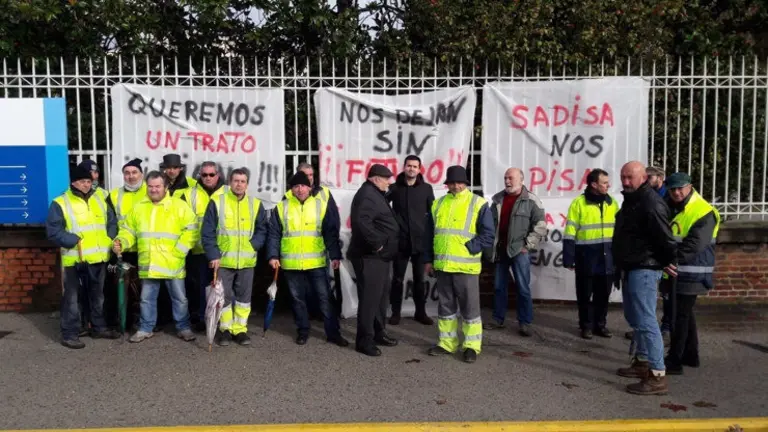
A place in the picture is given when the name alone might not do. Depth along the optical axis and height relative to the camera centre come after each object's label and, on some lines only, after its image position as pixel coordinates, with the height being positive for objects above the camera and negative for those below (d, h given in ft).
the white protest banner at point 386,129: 27.40 +1.41
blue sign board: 26.58 +0.51
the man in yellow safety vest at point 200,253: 24.75 -2.69
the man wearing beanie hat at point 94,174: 23.68 -0.11
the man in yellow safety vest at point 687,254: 20.27 -2.33
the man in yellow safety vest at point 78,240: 23.18 -2.11
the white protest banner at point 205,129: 26.99 +1.43
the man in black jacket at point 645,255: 18.63 -2.18
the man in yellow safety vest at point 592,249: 24.08 -2.59
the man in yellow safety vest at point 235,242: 23.47 -2.24
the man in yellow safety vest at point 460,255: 21.84 -2.50
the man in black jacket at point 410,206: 25.35 -1.25
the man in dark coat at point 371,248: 22.16 -2.33
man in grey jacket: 24.56 -2.13
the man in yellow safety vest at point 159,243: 23.41 -2.23
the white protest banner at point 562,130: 27.45 +1.33
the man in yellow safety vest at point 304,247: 23.54 -2.41
